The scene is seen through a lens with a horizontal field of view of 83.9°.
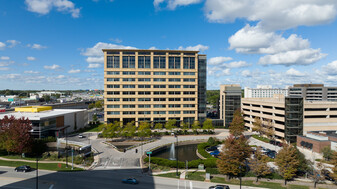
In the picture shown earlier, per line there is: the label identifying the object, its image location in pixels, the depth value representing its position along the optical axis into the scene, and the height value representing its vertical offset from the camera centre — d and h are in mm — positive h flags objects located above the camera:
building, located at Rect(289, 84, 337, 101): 132625 +2294
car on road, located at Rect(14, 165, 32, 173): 36438 -14784
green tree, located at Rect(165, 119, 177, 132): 73181 -12033
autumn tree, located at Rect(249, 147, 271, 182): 33938 -13069
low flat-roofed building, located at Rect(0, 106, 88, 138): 60500 -9617
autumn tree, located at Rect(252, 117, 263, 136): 67812 -11344
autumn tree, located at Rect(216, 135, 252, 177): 34094 -11859
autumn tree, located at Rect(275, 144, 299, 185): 33375 -12257
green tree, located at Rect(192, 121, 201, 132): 73500 -12890
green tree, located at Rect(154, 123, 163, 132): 73562 -12604
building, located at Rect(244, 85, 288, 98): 199325 -298
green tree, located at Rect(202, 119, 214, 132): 73619 -12293
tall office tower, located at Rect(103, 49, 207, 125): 80500 +3745
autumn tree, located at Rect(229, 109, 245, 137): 65750 -11560
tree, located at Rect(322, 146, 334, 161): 45844 -14227
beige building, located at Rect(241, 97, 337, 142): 59562 -7013
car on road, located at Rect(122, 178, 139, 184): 31516 -14699
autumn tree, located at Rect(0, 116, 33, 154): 45297 -10905
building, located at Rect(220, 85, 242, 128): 87375 -3499
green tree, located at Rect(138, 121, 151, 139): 62666 -12586
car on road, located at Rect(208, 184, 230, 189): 29641 -14688
